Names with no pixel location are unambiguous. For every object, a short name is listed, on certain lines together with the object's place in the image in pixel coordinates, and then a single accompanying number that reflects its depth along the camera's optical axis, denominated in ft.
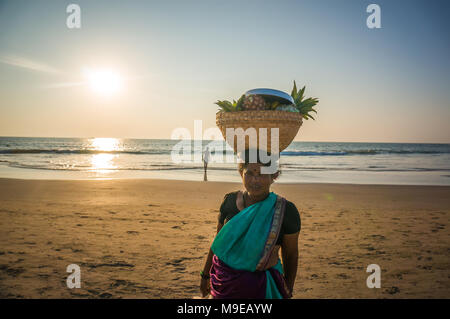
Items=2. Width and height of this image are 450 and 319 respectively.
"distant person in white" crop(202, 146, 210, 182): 64.02
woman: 7.47
